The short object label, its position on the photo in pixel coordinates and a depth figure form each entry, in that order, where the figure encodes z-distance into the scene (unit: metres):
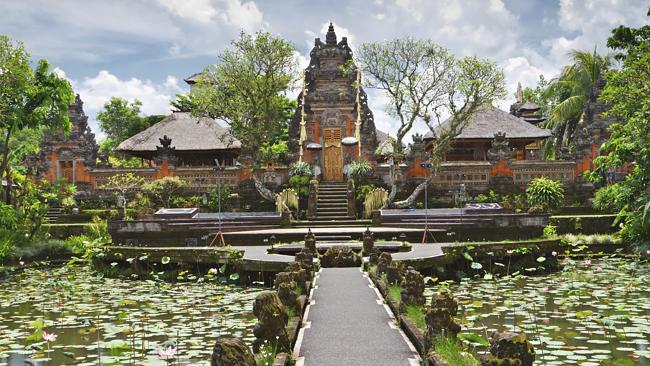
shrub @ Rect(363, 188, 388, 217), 26.38
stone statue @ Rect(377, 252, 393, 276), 12.66
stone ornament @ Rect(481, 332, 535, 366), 5.17
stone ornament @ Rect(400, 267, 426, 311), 9.46
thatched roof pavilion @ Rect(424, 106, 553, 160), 36.00
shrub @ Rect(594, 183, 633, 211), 19.62
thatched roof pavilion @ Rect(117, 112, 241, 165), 37.12
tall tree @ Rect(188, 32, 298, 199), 29.09
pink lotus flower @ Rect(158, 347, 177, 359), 5.56
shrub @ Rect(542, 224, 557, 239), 21.75
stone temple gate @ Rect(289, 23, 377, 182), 31.75
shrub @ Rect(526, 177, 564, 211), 27.31
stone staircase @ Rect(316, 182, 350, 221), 26.27
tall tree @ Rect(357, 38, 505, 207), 27.77
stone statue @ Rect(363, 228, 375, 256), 16.28
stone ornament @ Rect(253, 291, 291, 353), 7.12
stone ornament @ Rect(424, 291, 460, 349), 7.08
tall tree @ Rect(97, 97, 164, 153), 53.88
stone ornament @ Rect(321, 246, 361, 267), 15.77
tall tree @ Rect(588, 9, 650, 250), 18.36
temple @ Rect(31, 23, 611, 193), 30.05
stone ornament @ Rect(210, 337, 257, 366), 5.45
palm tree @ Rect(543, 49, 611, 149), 38.31
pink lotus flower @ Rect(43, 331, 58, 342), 6.54
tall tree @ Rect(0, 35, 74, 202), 20.03
